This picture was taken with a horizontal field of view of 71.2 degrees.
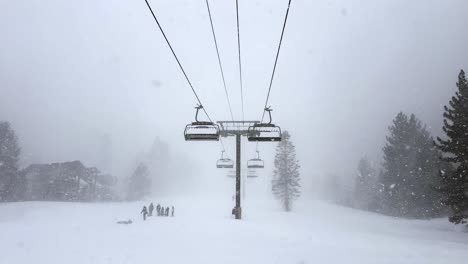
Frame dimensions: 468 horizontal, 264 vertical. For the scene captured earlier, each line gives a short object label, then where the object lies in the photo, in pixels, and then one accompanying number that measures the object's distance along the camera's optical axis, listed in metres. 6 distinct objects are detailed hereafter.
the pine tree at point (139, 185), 70.31
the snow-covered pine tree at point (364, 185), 81.81
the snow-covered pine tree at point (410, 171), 44.59
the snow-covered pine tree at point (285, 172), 54.38
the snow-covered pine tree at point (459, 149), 25.67
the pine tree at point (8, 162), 48.59
